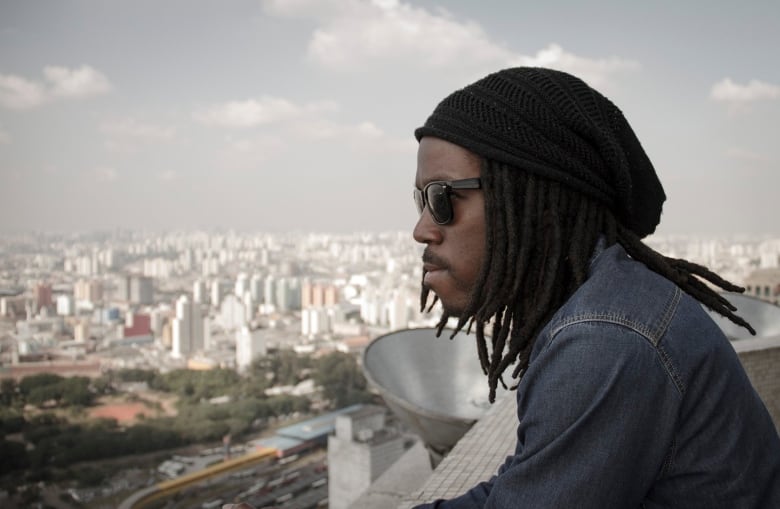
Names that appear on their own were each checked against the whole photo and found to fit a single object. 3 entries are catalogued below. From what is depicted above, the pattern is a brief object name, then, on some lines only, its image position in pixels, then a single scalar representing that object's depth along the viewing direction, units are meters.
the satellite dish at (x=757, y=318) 4.61
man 0.55
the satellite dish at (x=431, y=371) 3.90
